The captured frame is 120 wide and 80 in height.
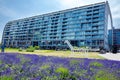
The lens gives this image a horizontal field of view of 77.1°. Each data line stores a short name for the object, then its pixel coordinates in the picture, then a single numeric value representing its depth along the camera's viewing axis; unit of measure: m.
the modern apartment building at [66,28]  38.25
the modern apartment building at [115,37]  60.50
